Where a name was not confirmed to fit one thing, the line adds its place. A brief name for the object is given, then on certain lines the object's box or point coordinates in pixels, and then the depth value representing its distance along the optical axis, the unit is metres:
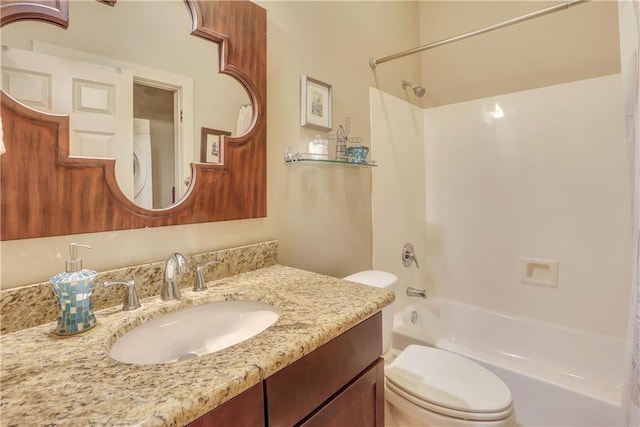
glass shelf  1.30
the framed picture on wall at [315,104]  1.37
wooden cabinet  0.52
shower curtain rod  1.34
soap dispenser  0.65
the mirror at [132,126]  0.70
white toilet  1.05
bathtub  1.30
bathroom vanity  0.43
